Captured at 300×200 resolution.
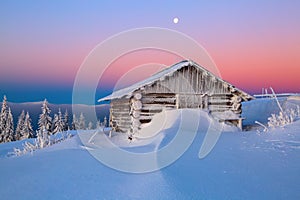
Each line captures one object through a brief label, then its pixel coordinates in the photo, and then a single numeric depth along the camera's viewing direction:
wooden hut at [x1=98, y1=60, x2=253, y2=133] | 14.52
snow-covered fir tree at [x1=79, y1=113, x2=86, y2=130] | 67.66
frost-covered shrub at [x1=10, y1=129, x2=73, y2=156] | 11.08
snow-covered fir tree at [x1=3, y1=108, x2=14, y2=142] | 43.44
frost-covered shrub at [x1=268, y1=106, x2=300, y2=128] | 8.42
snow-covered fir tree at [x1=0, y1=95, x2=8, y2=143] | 43.00
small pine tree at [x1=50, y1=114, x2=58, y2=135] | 49.69
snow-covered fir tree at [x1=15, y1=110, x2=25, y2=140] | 47.91
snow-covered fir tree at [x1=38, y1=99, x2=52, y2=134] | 44.67
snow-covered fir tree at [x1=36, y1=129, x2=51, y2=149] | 11.31
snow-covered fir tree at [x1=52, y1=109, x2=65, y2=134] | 48.46
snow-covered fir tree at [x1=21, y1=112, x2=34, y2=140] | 46.53
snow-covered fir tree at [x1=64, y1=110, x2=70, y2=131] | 56.53
